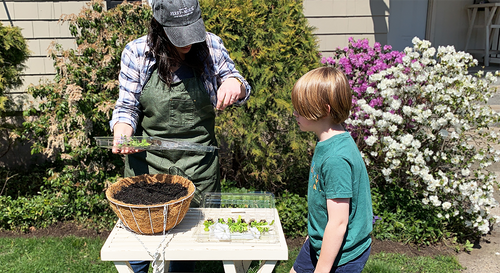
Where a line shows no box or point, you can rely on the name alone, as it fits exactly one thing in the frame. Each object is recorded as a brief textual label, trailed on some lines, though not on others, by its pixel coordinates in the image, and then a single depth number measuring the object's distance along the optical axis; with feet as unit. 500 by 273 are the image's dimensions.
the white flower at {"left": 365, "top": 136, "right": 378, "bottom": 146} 11.11
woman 6.24
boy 5.21
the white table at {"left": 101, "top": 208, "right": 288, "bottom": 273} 5.67
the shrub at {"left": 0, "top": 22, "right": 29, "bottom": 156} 12.71
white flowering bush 10.55
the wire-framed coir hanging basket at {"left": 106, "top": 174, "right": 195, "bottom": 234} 5.70
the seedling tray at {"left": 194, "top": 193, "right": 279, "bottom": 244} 6.03
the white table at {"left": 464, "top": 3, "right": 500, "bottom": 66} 22.74
